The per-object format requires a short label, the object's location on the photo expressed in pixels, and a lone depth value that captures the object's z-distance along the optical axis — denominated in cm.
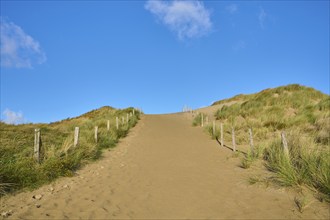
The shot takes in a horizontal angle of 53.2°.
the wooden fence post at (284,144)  1003
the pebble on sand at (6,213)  683
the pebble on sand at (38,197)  816
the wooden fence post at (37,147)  1049
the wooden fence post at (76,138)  1360
